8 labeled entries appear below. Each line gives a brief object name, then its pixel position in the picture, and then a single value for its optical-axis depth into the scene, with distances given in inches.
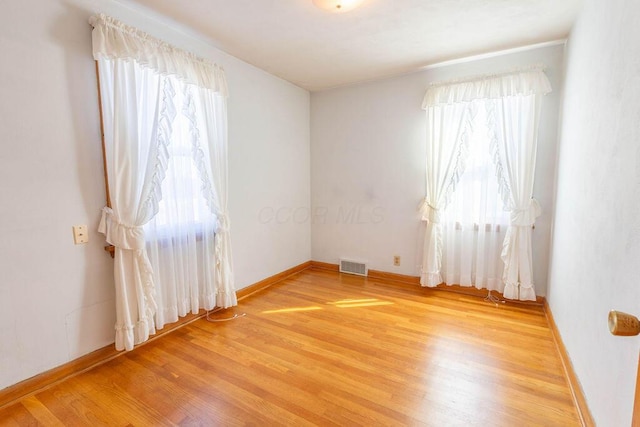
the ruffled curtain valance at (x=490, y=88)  102.7
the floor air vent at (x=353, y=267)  149.0
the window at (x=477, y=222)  114.5
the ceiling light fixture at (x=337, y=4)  74.1
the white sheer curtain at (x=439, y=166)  117.1
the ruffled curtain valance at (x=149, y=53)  71.7
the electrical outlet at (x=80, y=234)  72.4
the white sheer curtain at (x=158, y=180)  75.4
